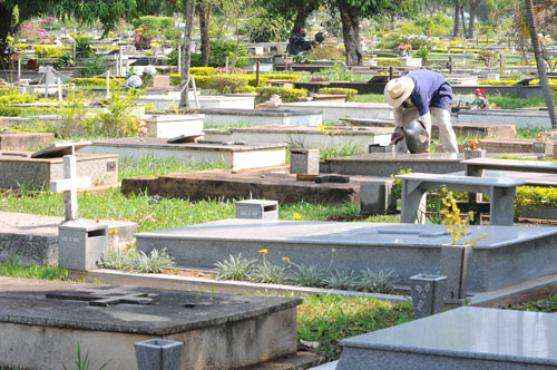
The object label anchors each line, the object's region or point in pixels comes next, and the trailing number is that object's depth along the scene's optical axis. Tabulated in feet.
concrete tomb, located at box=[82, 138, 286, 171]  58.13
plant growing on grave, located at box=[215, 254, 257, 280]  33.40
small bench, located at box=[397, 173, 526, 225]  38.75
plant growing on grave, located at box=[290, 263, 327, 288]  32.53
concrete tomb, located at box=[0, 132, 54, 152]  62.95
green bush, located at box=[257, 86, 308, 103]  109.19
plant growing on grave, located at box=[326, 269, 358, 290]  32.04
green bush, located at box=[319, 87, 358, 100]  115.03
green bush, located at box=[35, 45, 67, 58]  180.65
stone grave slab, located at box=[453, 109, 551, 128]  83.92
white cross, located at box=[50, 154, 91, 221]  35.78
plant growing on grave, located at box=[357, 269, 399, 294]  31.65
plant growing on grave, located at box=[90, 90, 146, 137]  74.28
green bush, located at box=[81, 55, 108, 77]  144.66
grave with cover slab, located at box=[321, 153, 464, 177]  50.47
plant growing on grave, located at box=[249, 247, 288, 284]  32.94
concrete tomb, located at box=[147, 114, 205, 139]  75.41
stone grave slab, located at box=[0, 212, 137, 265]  36.40
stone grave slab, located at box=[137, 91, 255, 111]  99.60
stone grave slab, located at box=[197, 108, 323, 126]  79.46
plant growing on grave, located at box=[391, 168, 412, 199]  45.39
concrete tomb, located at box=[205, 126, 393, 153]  66.59
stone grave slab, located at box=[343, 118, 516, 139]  73.72
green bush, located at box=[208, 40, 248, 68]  162.63
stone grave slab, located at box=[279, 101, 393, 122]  90.74
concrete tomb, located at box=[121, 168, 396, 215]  44.62
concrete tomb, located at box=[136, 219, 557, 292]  31.32
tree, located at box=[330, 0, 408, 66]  168.76
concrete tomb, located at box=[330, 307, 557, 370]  16.74
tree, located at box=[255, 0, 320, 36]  176.14
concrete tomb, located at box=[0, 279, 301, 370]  22.26
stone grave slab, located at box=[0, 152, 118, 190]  50.70
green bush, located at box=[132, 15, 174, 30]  257.96
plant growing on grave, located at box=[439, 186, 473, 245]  29.80
